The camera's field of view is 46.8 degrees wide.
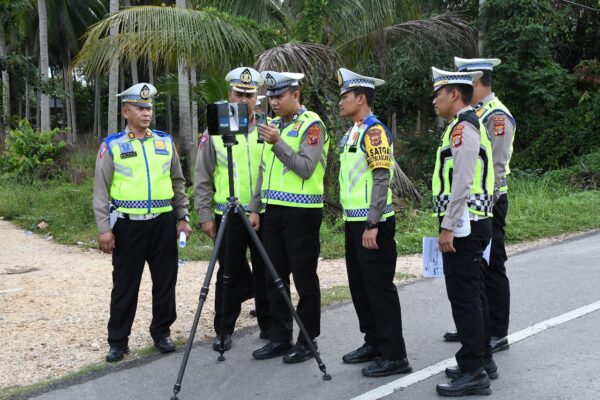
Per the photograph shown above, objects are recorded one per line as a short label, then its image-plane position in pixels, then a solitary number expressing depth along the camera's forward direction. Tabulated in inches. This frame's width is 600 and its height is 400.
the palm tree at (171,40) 416.8
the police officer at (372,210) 177.0
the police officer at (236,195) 207.0
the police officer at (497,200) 195.9
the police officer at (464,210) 163.0
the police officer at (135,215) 200.8
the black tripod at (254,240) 176.4
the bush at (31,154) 675.4
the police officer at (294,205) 192.1
